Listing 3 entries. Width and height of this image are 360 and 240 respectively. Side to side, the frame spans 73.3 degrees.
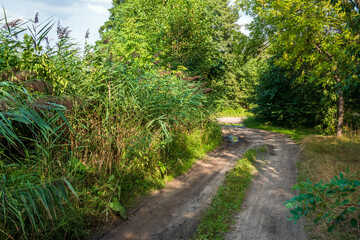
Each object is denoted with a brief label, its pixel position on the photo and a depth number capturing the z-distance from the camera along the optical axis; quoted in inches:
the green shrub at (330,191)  84.0
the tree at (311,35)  373.7
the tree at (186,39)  451.5
